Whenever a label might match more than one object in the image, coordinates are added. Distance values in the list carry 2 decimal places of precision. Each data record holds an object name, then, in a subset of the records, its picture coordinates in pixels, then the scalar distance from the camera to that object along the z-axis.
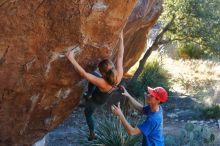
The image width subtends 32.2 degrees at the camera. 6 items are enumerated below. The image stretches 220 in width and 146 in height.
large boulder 4.58
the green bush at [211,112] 9.95
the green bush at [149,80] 10.96
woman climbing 4.85
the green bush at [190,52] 15.78
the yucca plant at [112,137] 7.15
